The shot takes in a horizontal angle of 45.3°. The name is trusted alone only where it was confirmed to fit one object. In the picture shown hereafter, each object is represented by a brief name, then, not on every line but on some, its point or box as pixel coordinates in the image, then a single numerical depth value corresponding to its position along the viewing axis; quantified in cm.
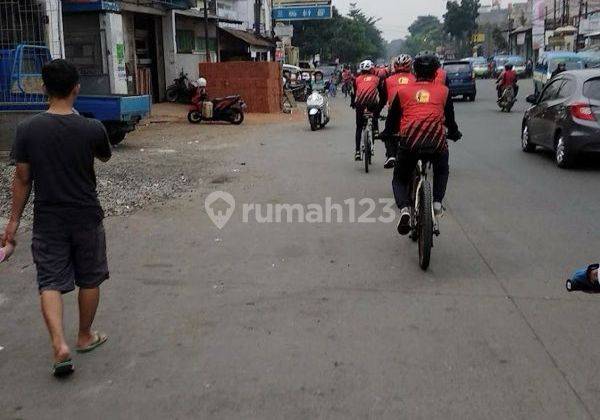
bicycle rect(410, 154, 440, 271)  581
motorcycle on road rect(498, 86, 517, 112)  2312
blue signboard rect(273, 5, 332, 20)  4197
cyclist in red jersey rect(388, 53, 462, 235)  622
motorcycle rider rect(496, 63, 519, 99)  2330
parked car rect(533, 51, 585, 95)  3085
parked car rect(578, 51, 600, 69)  3103
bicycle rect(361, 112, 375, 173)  1119
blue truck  1350
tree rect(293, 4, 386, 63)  6353
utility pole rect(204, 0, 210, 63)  2847
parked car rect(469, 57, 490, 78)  5806
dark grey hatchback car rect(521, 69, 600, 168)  1093
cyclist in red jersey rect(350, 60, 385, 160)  1146
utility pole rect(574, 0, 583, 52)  5228
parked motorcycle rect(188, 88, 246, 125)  2072
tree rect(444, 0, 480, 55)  10588
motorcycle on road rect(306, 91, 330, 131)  1852
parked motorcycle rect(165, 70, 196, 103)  2816
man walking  388
